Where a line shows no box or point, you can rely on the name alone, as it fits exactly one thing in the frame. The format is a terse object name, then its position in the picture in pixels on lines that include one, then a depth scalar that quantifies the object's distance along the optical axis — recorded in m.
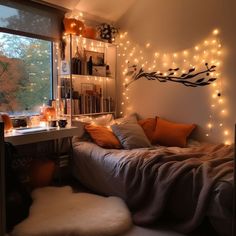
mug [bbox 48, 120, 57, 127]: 3.14
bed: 1.98
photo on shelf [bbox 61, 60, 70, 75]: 3.37
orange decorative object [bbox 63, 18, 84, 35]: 3.32
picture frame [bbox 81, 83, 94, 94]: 3.73
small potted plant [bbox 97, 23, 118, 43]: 3.81
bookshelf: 3.41
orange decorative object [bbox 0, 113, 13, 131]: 2.74
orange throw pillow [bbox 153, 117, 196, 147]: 3.23
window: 2.99
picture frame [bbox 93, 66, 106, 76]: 3.69
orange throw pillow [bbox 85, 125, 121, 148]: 3.09
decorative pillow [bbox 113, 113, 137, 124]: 3.54
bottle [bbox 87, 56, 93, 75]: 3.60
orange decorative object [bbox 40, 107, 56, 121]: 3.22
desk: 2.55
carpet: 2.04
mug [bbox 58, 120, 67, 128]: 3.11
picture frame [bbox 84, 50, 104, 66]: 3.71
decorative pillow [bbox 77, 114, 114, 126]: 3.51
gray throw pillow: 3.10
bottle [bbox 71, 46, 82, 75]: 3.38
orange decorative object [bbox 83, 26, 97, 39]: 3.53
